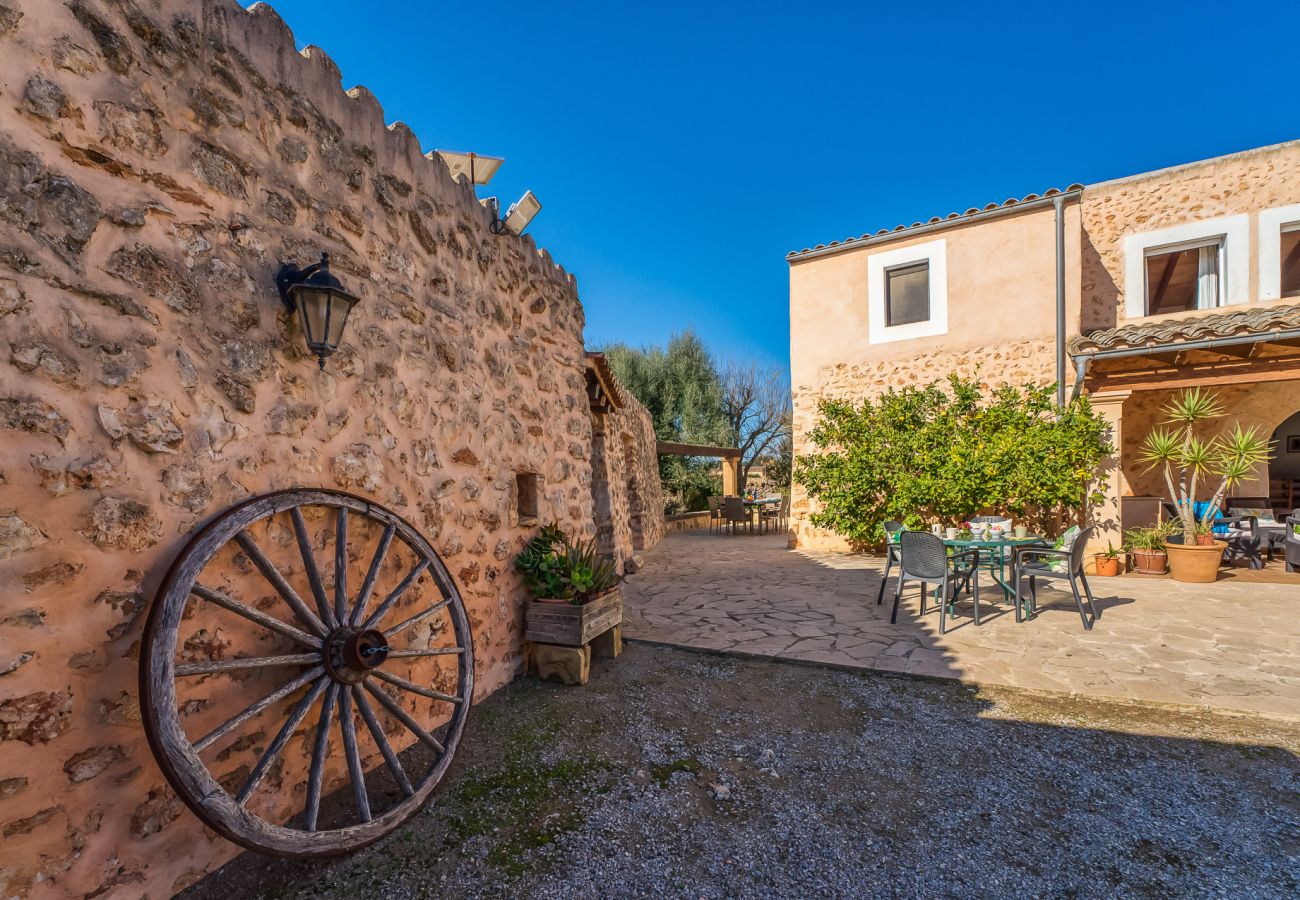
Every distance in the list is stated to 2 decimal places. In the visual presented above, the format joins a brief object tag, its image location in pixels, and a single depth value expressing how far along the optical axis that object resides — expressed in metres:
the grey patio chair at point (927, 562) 4.36
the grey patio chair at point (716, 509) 13.05
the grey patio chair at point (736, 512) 11.94
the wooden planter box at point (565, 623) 3.47
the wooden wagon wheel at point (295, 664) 1.61
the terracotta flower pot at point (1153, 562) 6.70
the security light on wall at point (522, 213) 3.68
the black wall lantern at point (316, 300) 2.14
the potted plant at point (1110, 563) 6.85
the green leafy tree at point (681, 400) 15.54
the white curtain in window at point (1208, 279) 7.76
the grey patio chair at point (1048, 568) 4.50
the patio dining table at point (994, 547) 4.64
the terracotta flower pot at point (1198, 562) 6.15
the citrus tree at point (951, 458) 7.06
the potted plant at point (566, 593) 3.50
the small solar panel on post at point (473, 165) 3.51
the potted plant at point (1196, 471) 6.19
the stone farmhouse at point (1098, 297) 6.93
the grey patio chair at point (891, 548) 5.46
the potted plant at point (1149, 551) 6.70
